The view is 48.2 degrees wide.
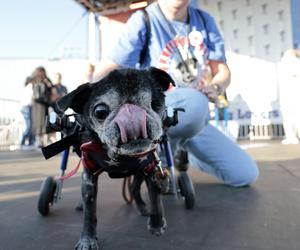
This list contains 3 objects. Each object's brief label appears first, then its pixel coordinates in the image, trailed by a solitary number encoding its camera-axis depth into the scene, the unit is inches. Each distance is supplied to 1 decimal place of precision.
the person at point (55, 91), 229.1
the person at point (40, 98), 223.3
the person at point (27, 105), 230.2
